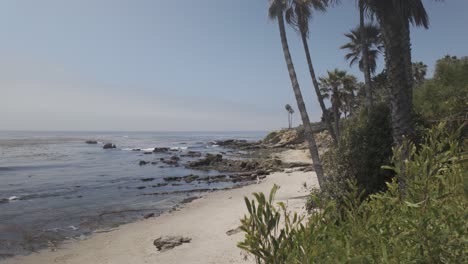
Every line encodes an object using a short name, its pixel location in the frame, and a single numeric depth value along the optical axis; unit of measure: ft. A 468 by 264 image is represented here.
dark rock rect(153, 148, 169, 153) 209.17
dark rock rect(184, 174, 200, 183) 97.91
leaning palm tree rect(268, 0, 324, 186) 39.40
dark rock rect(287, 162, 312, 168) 109.64
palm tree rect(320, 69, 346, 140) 96.73
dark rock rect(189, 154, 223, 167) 132.31
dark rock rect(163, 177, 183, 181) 99.71
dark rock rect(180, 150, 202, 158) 176.32
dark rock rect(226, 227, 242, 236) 37.55
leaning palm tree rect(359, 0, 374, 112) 51.36
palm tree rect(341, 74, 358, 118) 97.06
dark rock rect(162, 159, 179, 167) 140.05
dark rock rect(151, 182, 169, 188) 89.43
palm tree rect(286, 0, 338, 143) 56.95
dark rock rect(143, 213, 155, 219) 57.08
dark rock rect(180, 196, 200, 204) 69.03
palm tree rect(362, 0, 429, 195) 27.27
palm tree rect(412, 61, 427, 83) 118.83
